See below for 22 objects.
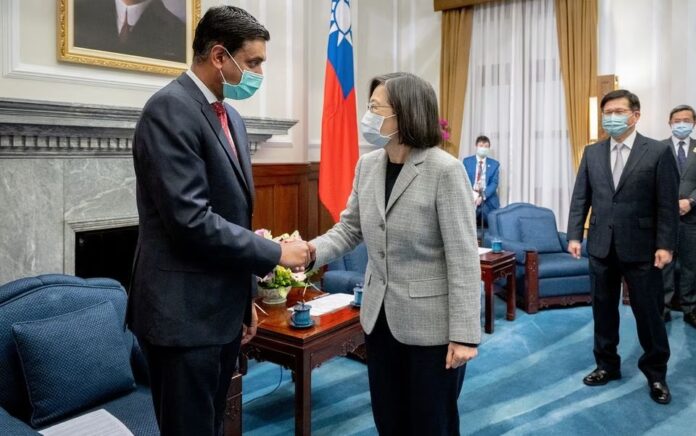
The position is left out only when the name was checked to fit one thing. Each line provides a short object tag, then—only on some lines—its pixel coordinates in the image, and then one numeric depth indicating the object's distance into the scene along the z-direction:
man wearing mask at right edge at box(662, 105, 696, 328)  4.39
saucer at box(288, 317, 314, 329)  2.65
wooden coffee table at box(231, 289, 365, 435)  2.54
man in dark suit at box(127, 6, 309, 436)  1.32
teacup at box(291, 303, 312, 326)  2.65
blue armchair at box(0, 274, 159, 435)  1.90
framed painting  3.36
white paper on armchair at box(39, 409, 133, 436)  1.83
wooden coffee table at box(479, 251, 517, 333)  4.25
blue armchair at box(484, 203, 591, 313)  4.77
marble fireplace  3.09
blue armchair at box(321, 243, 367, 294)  3.80
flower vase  3.09
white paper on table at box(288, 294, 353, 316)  2.94
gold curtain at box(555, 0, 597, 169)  5.88
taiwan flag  4.92
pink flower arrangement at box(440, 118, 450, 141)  6.57
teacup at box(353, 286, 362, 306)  3.02
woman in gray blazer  1.58
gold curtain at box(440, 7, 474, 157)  6.63
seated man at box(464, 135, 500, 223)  6.21
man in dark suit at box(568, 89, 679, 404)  2.90
